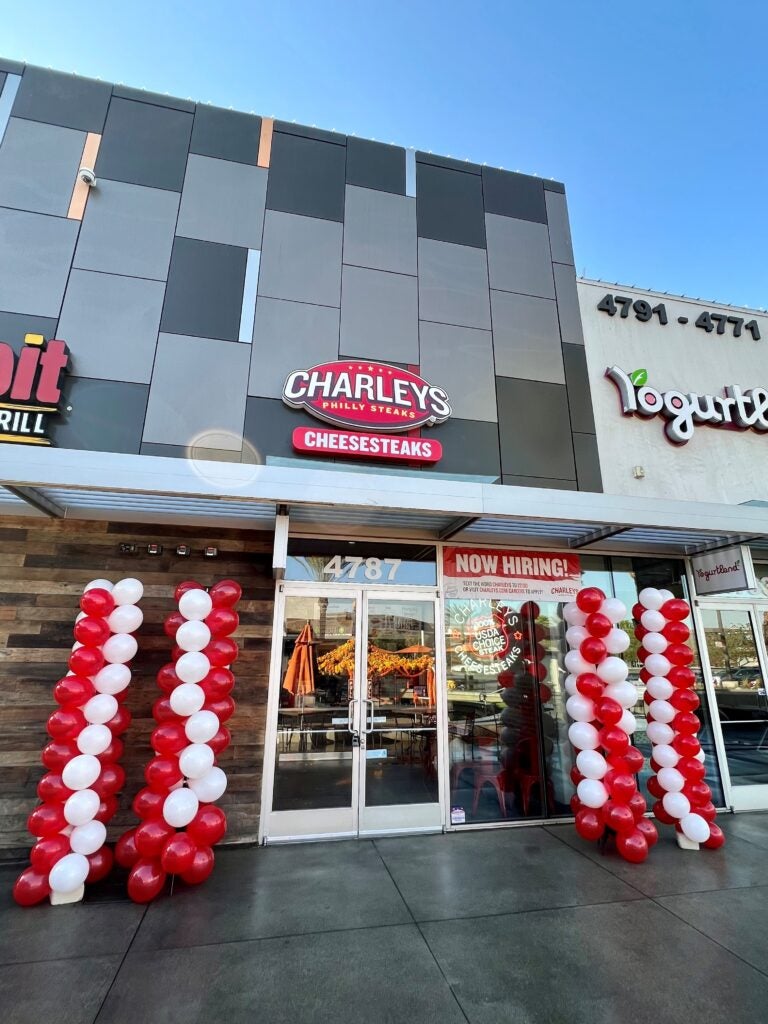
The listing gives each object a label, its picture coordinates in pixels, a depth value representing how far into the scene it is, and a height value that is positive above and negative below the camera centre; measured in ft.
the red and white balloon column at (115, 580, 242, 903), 12.02 -2.23
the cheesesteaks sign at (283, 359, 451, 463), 17.71 +9.05
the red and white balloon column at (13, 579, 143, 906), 11.79 -2.18
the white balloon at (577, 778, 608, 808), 14.42 -3.52
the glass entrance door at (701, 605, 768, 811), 19.17 -0.95
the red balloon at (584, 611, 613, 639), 15.64 +1.24
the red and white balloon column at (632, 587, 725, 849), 15.08 -1.65
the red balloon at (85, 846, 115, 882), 12.42 -4.80
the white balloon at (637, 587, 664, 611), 16.53 +2.13
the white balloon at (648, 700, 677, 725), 15.64 -1.36
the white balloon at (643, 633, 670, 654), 16.11 +0.70
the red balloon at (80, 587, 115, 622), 13.25 +1.55
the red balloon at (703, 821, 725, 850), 14.96 -4.95
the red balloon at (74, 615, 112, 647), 13.04 +0.79
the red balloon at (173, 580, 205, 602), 14.23 +2.10
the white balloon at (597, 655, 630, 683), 15.16 -0.11
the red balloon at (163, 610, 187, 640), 13.88 +1.09
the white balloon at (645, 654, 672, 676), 15.90 +0.04
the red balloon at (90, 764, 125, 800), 12.76 -2.92
